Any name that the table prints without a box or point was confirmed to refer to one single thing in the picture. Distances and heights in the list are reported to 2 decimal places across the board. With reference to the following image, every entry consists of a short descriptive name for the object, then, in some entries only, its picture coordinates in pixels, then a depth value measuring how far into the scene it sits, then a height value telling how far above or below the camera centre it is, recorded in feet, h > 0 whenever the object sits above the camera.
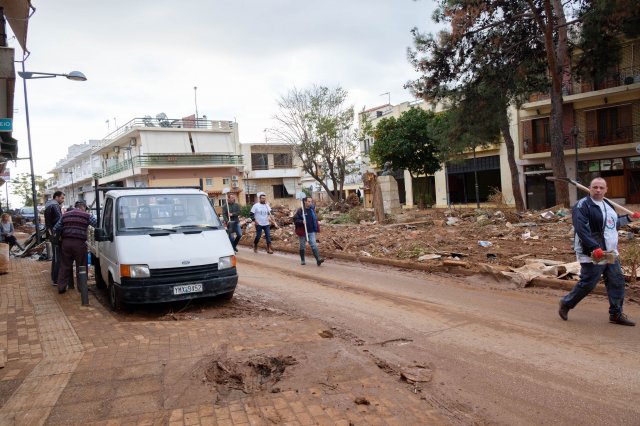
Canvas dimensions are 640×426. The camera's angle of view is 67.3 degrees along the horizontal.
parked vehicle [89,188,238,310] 22.82 -1.63
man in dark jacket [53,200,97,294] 28.27 -1.12
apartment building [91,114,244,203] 142.61 +19.02
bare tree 105.19 +15.53
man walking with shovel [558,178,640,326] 18.71 -2.06
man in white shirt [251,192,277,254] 48.55 -0.53
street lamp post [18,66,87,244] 40.96 +12.39
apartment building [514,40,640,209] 97.14 +12.09
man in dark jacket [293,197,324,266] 39.81 -1.49
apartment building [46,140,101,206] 195.34 +22.90
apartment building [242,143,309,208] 176.86 +13.18
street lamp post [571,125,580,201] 93.30 +10.66
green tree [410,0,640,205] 64.23 +21.25
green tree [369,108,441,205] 119.85 +14.55
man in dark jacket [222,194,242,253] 50.90 -0.18
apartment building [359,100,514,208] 119.96 +5.32
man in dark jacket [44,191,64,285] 32.53 +0.31
